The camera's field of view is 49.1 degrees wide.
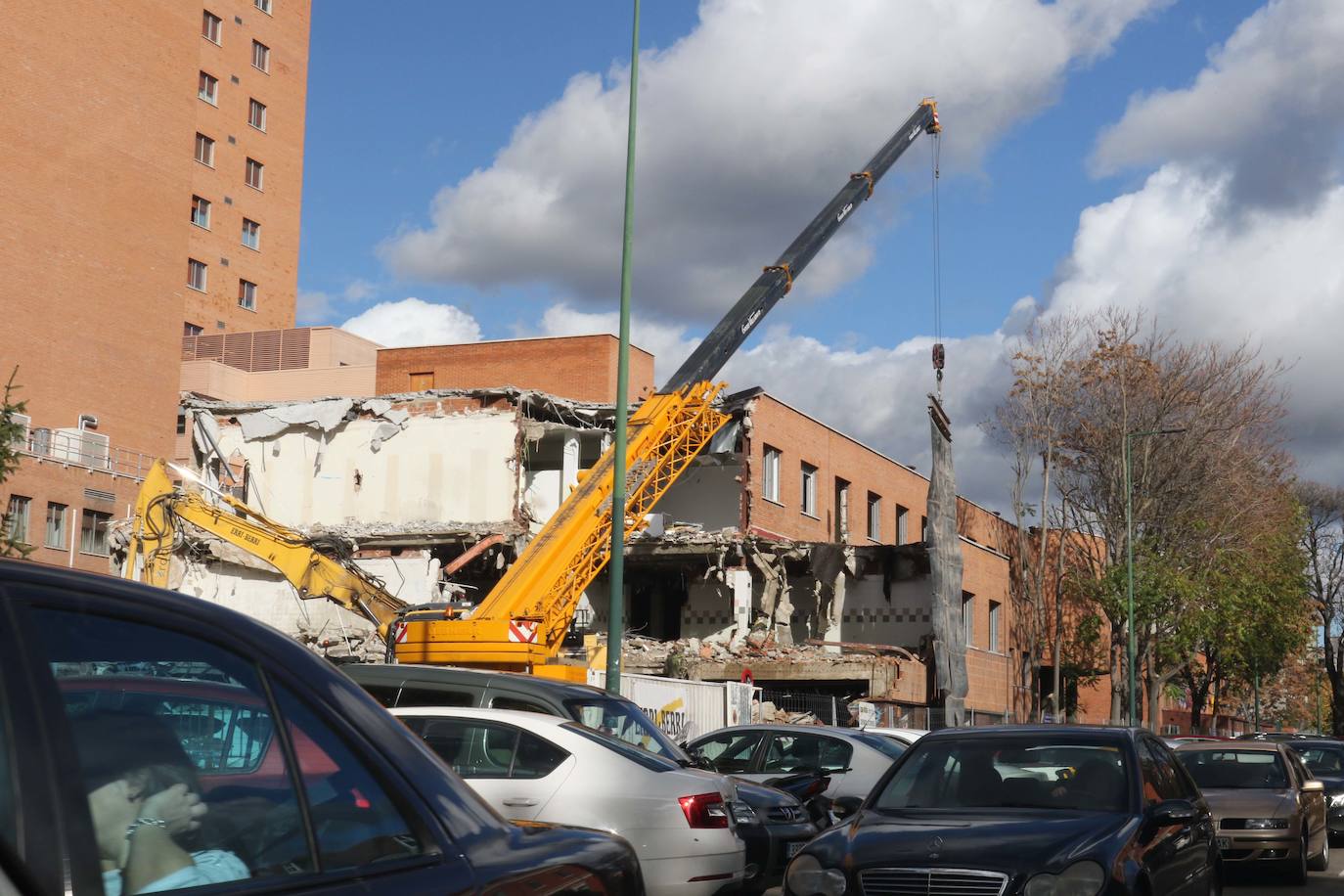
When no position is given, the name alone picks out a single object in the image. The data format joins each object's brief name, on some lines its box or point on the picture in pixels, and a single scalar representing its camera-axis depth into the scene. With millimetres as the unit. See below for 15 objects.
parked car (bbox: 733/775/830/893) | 11805
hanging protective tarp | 38969
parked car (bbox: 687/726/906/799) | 14945
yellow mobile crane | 23672
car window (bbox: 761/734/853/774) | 15070
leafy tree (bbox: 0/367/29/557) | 25609
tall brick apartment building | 48688
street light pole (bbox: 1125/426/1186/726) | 42312
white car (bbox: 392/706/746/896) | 9188
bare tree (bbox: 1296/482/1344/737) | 66938
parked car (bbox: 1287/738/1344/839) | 22000
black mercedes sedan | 7707
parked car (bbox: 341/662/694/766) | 10789
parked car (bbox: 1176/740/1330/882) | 15086
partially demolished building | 40188
